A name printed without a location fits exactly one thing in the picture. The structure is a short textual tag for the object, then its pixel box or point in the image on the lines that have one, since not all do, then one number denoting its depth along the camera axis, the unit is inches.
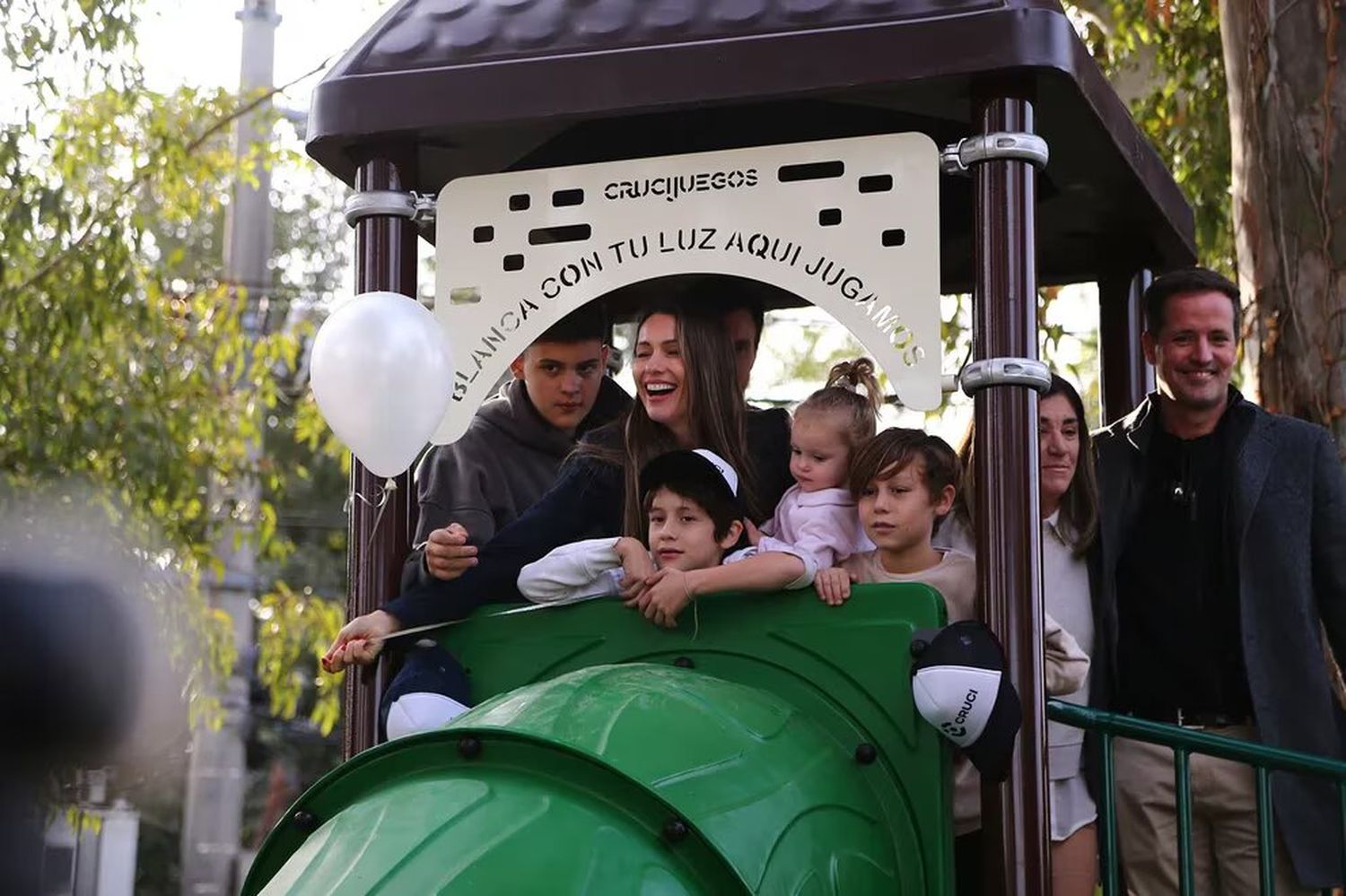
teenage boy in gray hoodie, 170.4
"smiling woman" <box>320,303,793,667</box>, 146.0
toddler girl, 144.6
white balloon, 138.1
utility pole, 564.7
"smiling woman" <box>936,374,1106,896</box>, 158.7
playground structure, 134.3
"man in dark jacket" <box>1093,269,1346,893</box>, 162.9
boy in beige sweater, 140.6
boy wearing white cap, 139.0
